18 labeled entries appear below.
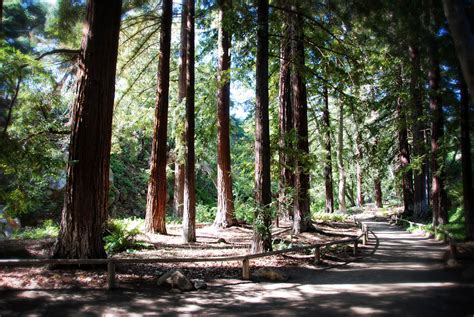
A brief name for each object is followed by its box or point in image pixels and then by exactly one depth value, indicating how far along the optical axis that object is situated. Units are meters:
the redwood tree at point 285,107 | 13.36
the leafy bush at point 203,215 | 22.24
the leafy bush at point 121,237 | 10.49
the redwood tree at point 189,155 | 12.52
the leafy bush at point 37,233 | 13.36
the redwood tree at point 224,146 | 16.19
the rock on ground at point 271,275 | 8.67
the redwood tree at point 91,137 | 7.71
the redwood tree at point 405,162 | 23.66
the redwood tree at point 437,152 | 16.42
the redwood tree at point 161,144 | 13.50
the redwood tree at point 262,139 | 10.27
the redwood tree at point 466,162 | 13.77
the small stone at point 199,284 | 7.65
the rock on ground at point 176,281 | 7.45
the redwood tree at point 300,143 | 14.46
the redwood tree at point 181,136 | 14.80
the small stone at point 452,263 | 10.20
